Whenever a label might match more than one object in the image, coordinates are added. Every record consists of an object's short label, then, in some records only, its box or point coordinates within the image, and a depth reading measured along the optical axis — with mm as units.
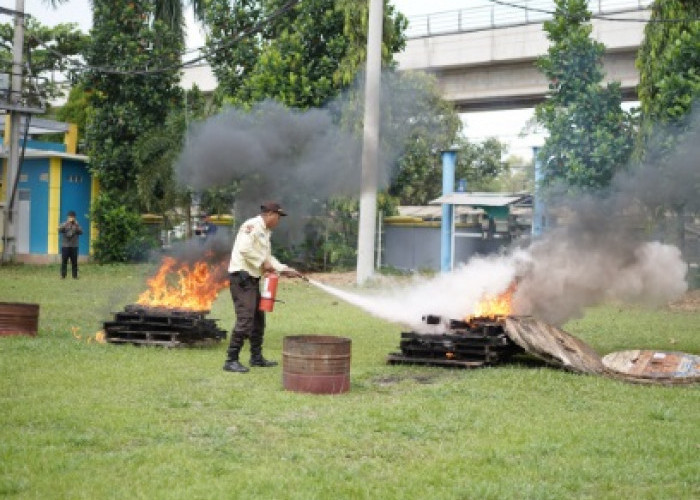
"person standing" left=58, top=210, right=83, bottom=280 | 23078
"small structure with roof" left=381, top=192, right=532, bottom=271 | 27484
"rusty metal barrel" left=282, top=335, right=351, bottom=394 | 8648
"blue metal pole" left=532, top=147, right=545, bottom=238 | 21562
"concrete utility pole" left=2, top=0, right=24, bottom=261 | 27234
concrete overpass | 28625
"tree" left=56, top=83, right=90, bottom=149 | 43000
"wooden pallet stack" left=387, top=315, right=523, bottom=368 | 10312
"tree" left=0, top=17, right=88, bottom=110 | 40188
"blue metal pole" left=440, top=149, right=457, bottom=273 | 28875
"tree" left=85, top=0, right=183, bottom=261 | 31516
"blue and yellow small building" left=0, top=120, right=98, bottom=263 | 31062
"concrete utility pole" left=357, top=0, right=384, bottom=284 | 21703
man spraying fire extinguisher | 10258
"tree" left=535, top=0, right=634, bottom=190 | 20734
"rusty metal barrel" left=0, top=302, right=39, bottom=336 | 12000
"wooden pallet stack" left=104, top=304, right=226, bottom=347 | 11562
